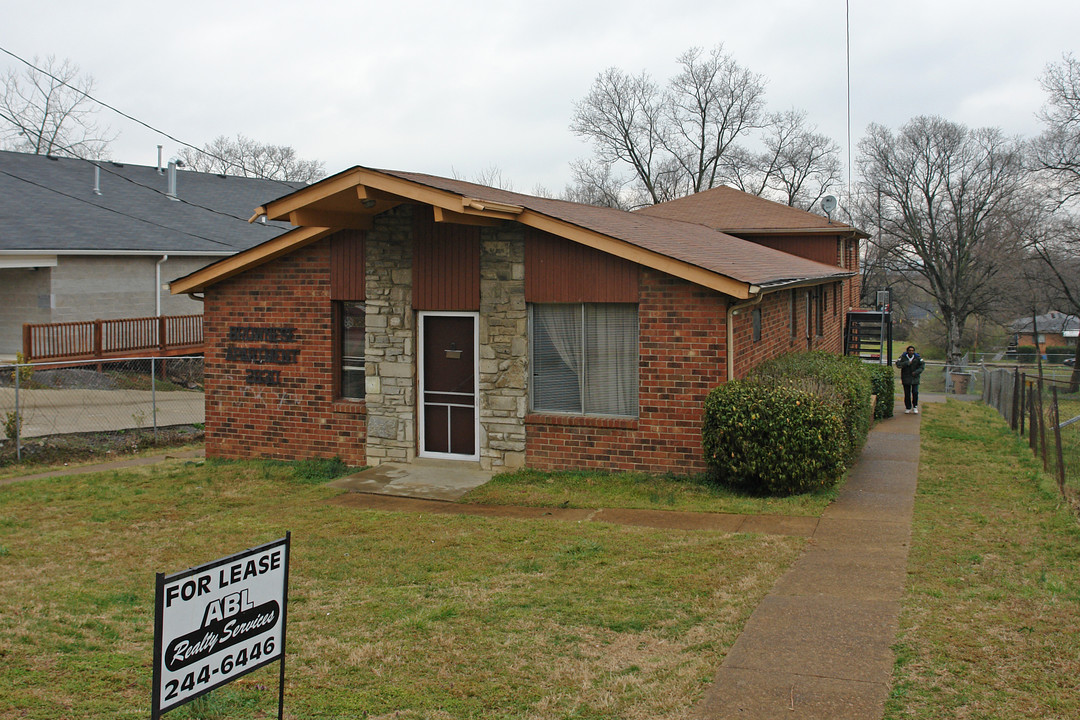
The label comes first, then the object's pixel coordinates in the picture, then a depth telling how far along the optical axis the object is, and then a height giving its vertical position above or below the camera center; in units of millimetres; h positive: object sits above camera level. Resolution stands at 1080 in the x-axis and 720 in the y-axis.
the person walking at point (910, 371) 18984 -121
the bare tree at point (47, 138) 47344 +11929
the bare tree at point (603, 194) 59375 +11253
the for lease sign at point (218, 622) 3693 -1075
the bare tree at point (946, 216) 56438 +9340
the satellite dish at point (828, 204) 30841 +5387
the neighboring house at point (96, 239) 23328 +3521
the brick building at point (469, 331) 10828 +466
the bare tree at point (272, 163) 66000 +14835
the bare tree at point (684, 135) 57719 +14560
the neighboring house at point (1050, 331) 73938 +2690
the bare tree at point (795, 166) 59781 +12884
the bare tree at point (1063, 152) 42769 +10076
